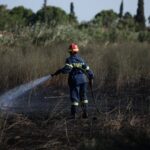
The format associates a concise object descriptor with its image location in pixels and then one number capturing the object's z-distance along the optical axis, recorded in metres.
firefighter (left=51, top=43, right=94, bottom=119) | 13.33
